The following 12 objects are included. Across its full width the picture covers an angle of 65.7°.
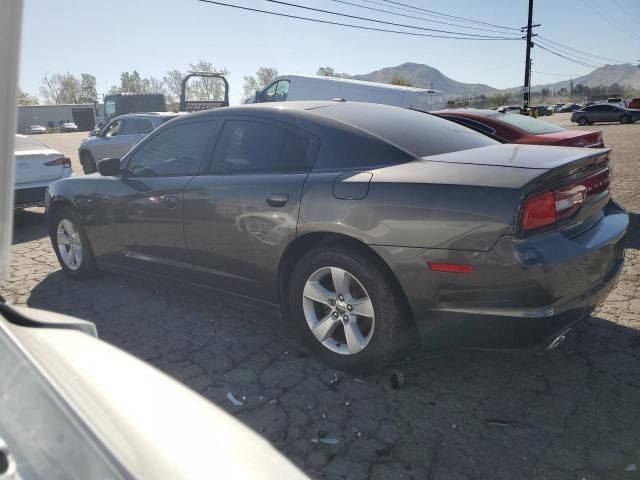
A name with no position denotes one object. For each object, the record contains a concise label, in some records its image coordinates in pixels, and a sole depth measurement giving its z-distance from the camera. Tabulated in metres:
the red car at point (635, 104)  37.00
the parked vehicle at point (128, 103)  27.06
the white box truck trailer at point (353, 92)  15.55
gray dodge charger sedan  2.44
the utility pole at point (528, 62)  29.25
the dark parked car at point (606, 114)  34.12
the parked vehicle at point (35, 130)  58.42
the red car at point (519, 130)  6.40
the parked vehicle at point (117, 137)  11.77
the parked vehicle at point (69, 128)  63.00
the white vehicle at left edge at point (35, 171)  7.17
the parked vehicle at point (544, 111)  56.31
